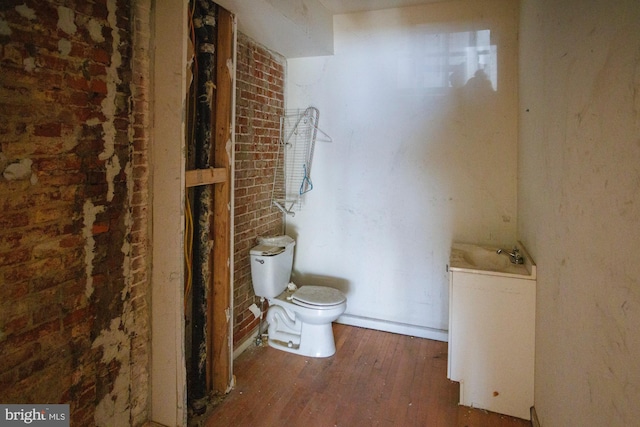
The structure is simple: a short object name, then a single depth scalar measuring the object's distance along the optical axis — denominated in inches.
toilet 101.5
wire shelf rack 123.5
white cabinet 78.9
